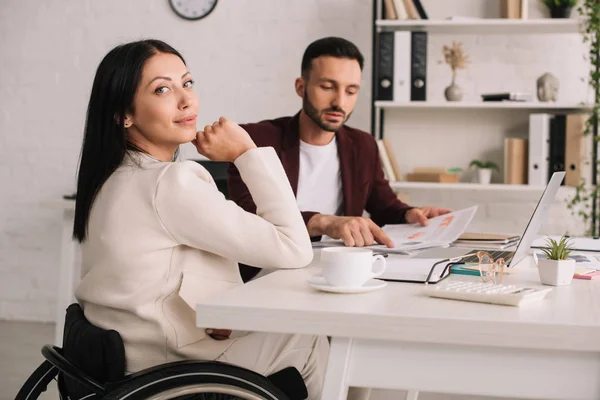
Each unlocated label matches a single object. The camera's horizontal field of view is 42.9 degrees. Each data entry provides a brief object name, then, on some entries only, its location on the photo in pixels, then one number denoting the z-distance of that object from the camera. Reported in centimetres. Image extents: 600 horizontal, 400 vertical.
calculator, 109
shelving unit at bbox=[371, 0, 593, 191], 344
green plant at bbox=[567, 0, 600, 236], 335
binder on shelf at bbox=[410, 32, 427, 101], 347
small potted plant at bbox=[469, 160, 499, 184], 360
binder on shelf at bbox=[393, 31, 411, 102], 347
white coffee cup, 117
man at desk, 245
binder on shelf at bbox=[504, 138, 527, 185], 350
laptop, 143
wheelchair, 104
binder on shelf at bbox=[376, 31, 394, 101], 347
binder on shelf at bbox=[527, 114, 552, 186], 344
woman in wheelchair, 125
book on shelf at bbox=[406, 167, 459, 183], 355
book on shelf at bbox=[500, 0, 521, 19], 350
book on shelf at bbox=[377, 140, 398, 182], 349
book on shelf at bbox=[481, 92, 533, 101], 345
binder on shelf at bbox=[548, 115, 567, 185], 344
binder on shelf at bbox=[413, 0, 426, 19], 350
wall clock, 402
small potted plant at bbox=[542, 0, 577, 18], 349
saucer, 116
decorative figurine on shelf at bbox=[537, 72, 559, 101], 350
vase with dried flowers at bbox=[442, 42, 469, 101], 356
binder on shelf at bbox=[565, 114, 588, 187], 339
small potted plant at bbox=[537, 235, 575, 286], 129
